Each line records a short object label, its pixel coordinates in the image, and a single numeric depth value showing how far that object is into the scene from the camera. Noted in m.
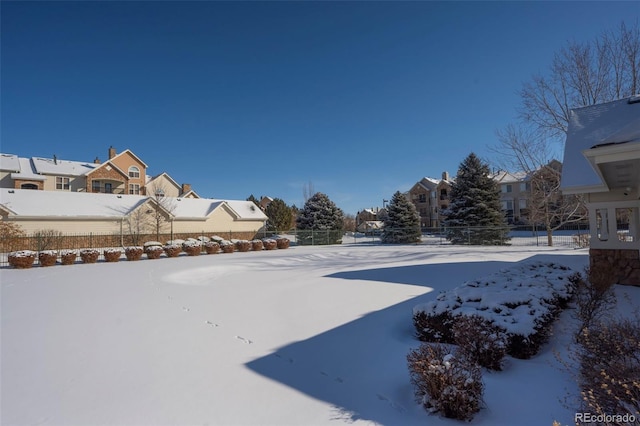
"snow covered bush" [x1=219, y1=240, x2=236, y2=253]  21.30
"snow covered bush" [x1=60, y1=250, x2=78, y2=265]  15.62
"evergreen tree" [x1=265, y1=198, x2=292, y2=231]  37.00
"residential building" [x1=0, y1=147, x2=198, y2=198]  28.08
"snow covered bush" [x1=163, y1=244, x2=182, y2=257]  19.09
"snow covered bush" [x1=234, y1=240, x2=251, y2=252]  22.02
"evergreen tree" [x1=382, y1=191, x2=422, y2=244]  27.95
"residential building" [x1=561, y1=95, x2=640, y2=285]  7.53
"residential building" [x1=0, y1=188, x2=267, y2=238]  21.55
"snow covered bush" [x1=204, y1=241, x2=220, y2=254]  20.53
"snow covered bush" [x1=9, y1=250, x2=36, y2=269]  14.26
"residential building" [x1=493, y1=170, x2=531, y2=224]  42.22
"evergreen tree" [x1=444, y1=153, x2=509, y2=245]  25.55
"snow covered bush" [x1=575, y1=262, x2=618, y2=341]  4.49
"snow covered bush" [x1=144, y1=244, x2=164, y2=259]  18.33
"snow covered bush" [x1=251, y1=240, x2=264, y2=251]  22.87
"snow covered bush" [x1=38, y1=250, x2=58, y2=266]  14.97
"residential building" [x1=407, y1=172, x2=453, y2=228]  46.22
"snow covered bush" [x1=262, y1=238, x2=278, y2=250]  23.89
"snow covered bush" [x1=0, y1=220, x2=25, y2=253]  18.64
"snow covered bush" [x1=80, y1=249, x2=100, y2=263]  16.19
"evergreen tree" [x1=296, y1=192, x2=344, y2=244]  32.78
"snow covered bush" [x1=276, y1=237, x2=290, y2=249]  24.64
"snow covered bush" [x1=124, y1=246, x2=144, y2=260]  17.25
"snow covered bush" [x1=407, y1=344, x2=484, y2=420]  2.87
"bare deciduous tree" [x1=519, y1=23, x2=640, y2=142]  16.08
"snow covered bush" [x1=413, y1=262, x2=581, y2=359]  4.00
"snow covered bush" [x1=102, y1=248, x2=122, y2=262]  16.62
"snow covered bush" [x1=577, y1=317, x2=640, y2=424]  2.45
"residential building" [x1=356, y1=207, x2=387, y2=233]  72.15
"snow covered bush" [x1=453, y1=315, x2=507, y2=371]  3.70
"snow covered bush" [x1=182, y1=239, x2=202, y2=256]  19.62
